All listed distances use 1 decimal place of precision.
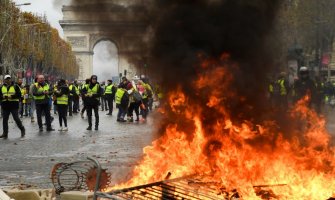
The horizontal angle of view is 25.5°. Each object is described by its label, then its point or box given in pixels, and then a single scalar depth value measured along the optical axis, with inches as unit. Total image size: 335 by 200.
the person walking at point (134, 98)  974.9
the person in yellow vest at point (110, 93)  1286.9
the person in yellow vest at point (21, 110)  1248.2
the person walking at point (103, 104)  1570.1
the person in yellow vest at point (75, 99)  1355.3
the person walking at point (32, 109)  1068.5
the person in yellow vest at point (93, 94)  799.1
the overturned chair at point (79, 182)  297.7
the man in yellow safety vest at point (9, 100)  707.4
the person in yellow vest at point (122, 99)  1010.4
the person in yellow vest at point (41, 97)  781.3
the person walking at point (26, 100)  1163.9
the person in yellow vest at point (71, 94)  1316.7
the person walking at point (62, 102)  824.3
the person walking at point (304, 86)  812.6
